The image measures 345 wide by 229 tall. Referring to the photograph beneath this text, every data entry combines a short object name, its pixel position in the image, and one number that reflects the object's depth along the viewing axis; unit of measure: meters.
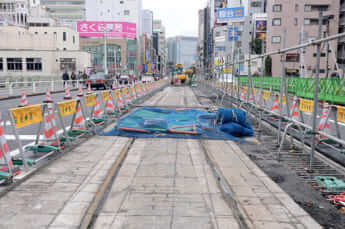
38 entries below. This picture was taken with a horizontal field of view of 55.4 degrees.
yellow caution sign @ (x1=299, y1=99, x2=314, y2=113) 9.12
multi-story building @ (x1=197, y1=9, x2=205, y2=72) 172.61
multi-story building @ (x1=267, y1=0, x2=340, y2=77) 58.81
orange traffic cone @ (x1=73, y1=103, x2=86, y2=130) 9.16
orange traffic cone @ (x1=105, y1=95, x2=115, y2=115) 12.96
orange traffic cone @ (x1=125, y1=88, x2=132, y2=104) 17.38
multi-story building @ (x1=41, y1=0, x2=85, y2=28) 130.00
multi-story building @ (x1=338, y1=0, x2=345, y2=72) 57.20
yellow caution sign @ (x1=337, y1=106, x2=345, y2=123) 7.46
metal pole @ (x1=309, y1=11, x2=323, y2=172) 6.03
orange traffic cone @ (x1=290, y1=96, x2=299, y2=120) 9.72
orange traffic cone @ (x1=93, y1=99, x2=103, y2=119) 11.03
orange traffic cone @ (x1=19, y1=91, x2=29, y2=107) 14.57
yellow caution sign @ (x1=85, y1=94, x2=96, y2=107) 10.18
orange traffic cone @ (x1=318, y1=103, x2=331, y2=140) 8.36
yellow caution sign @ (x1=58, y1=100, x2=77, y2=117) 7.86
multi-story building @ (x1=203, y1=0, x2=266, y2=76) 95.44
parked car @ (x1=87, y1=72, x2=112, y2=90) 34.81
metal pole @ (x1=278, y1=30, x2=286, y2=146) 7.91
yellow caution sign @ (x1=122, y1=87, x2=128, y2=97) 16.89
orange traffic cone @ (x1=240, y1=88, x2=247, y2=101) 16.40
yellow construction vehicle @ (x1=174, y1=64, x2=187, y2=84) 56.28
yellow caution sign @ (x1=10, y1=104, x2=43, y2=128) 5.93
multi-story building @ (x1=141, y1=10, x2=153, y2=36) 187.38
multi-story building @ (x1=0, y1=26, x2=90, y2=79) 59.03
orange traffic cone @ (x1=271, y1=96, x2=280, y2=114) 12.05
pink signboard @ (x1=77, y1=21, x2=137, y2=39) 99.75
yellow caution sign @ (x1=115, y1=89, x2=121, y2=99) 13.91
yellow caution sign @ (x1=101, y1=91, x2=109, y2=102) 12.04
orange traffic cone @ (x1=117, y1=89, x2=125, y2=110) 13.99
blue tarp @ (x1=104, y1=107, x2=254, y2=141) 9.45
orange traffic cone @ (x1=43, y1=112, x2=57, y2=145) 7.43
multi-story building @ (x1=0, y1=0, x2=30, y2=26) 98.88
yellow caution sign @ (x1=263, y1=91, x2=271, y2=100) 13.46
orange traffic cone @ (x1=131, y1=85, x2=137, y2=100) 20.19
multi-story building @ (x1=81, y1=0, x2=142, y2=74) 109.50
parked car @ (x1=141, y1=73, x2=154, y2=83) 62.43
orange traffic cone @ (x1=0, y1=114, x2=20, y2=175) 5.36
